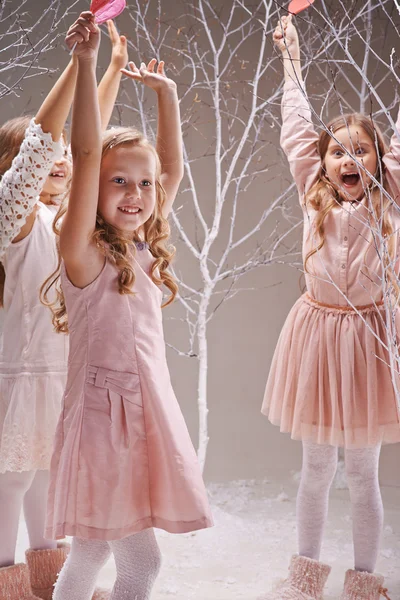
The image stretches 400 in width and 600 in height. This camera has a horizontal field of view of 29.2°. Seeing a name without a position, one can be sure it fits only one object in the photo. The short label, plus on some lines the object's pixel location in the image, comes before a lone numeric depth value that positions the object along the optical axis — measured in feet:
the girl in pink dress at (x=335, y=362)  7.45
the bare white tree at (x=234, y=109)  12.77
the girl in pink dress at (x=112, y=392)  5.23
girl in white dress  6.69
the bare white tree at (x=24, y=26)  11.99
